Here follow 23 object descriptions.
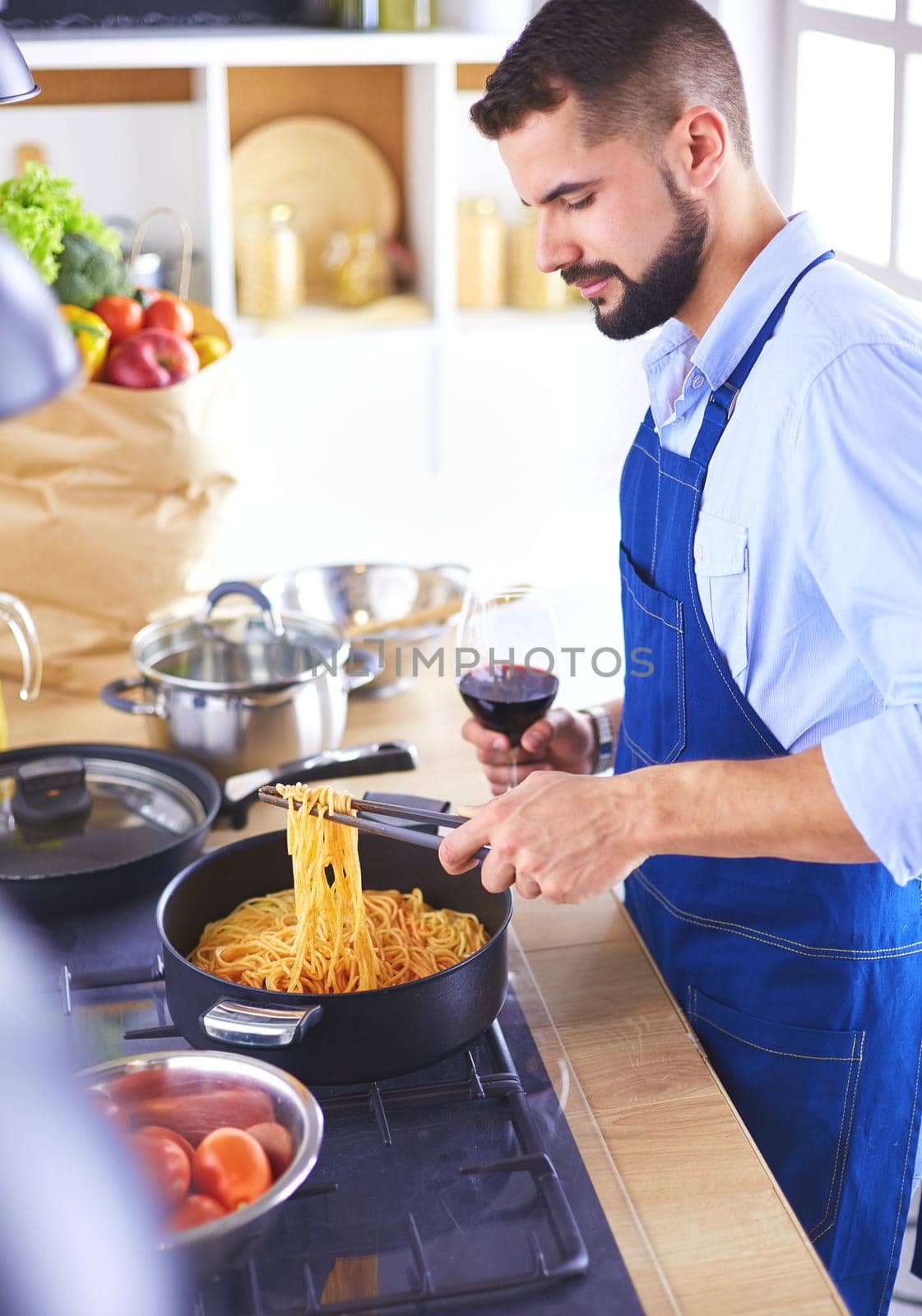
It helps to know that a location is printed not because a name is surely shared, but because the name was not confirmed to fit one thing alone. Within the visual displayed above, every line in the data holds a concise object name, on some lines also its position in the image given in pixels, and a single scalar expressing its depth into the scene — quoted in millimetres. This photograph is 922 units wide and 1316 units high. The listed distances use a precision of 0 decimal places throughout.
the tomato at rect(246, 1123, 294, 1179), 1752
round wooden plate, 3931
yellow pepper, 2491
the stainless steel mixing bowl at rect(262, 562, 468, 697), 2659
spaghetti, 2002
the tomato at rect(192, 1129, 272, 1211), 1731
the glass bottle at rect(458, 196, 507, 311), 3928
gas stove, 1778
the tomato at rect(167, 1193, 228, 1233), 1712
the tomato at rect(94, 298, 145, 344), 2559
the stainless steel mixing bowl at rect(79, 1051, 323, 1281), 1693
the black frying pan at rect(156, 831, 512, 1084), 1851
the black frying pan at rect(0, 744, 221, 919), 2101
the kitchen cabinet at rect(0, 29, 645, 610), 3570
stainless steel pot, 2288
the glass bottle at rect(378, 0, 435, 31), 3657
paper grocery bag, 2466
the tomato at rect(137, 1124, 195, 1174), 1762
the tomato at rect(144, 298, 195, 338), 2598
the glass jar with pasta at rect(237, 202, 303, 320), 3760
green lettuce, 2497
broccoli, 2573
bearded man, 1929
